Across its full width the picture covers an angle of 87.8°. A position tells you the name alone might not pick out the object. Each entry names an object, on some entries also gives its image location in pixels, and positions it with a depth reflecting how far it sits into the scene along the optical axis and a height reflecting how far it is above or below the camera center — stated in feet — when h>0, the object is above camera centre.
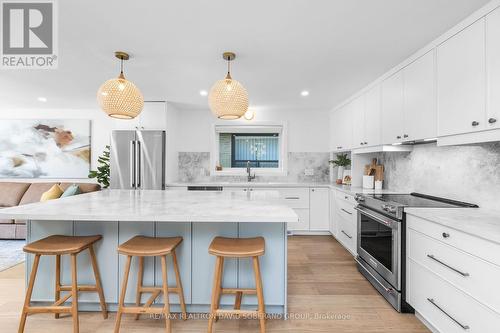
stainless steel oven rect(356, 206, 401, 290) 7.27 -2.38
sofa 14.55 -1.42
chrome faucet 16.22 -0.41
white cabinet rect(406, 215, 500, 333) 4.65 -2.30
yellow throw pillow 13.05 -1.37
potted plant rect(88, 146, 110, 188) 14.93 -0.38
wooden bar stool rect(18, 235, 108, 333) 5.89 -1.94
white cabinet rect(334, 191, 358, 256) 11.03 -2.42
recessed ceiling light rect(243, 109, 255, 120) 16.35 +3.31
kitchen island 6.89 -2.50
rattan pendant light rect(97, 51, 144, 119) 7.13 +1.92
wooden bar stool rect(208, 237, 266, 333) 5.68 -1.95
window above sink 16.93 +1.22
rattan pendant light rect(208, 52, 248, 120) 7.11 +1.91
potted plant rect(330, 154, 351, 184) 14.78 +0.29
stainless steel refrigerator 13.98 +0.32
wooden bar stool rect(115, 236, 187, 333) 5.77 -2.02
